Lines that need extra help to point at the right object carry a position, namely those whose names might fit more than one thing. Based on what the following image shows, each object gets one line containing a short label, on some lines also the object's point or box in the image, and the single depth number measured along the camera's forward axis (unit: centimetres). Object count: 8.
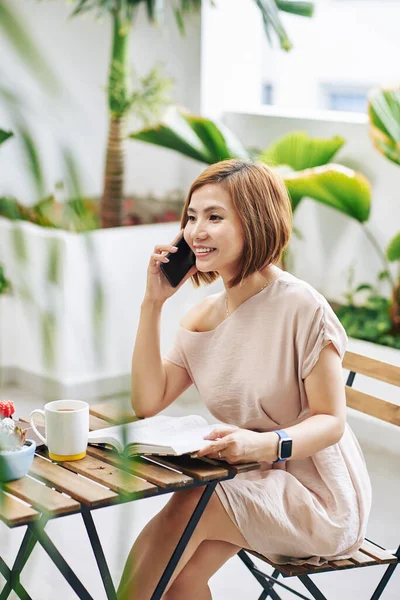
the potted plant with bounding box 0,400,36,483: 233
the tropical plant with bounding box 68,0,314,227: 532
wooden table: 224
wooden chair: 260
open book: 245
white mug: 247
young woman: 257
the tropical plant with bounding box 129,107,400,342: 541
